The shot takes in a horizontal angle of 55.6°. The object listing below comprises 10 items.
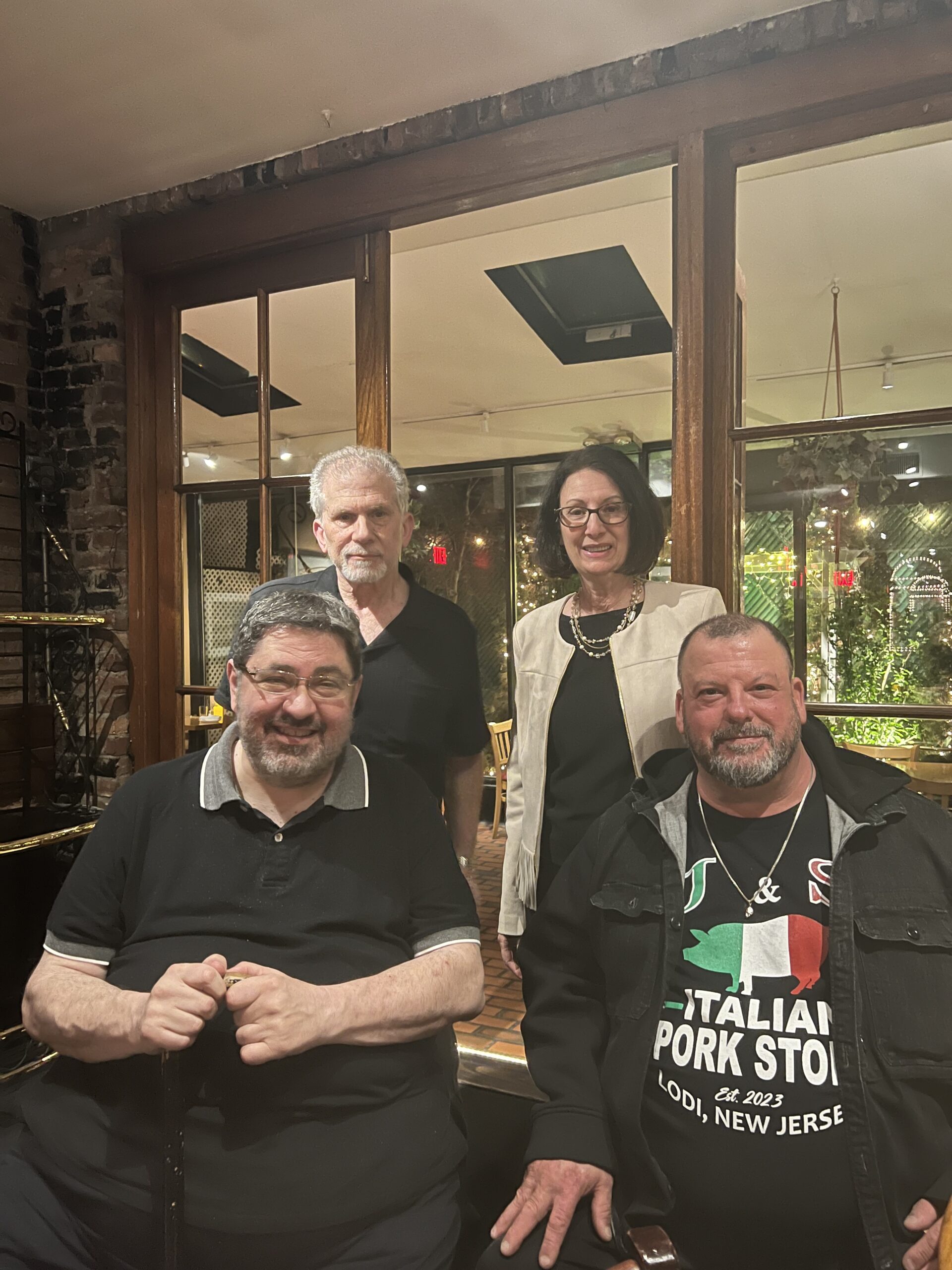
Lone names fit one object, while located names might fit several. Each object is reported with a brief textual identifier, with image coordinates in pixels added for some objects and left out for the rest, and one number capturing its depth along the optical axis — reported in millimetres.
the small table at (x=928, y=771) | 1851
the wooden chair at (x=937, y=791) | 1799
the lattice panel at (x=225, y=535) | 2678
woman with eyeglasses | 1851
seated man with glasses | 1411
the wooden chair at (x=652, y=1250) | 1382
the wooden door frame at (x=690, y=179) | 1922
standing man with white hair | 1953
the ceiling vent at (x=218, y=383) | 2666
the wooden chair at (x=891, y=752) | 1925
